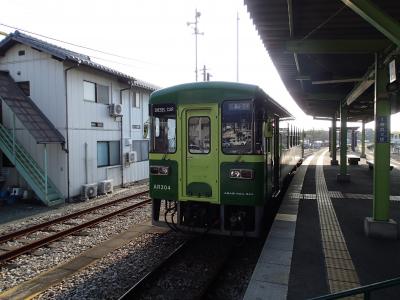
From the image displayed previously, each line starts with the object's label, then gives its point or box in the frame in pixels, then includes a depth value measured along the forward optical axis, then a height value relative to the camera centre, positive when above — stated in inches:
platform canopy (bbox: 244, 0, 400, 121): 221.3 +80.5
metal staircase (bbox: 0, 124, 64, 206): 453.7 -37.9
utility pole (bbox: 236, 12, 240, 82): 1235.2 +302.5
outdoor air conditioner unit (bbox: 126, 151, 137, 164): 623.5 -28.3
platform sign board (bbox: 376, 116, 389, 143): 261.0 +6.8
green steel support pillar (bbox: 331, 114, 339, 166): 899.9 -13.3
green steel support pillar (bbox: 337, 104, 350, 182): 578.7 -15.1
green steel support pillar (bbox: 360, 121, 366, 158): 1115.3 -9.9
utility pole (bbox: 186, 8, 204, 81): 1212.3 +396.3
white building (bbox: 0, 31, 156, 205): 464.4 +31.5
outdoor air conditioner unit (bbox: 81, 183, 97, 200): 498.6 -70.8
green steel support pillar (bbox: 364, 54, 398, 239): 261.4 -15.0
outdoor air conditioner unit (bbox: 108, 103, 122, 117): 576.4 +50.2
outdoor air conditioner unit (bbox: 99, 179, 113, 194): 532.9 -69.4
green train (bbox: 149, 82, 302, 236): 238.4 -10.9
